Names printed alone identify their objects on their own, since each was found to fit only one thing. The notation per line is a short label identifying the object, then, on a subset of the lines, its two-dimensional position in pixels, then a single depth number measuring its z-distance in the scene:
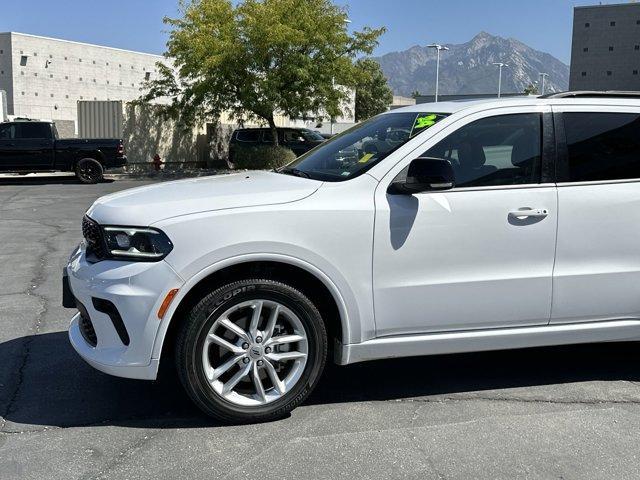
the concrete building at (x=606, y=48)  54.41
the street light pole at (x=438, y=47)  43.13
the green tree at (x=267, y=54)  23.03
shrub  24.56
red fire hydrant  25.42
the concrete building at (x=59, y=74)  52.75
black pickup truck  19.69
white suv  3.58
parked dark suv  25.39
